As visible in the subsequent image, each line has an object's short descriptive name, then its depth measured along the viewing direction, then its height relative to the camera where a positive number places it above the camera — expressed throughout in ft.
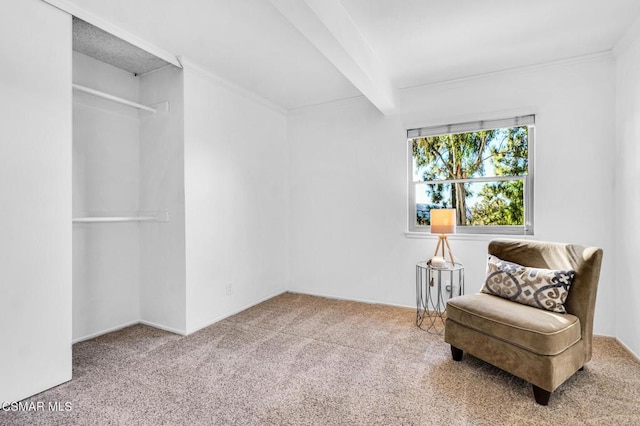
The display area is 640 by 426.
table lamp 10.07 -0.33
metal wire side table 10.34 -2.87
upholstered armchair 6.17 -2.25
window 10.61 +1.25
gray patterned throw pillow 6.93 -1.68
